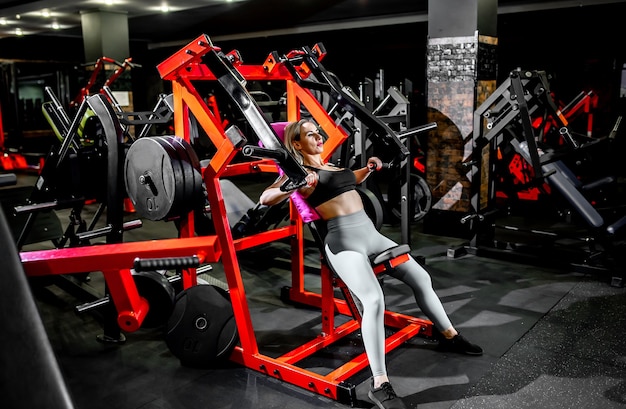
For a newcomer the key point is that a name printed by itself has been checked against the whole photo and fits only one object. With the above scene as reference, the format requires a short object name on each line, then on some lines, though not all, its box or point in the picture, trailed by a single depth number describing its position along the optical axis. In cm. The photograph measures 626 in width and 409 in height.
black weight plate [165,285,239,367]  280
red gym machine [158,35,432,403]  254
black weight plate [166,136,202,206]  282
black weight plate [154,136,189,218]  276
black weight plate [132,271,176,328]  282
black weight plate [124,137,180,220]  278
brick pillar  516
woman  247
